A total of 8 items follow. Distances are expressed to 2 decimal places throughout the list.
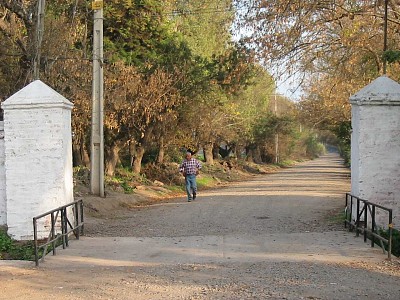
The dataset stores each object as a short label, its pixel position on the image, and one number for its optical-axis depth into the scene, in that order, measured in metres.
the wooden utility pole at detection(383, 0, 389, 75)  13.71
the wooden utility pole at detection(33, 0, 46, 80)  15.74
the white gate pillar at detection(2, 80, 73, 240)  11.13
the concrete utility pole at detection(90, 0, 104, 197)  18.81
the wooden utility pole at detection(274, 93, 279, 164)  65.72
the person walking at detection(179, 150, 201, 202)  20.31
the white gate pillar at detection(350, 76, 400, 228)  11.17
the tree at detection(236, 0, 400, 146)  16.02
